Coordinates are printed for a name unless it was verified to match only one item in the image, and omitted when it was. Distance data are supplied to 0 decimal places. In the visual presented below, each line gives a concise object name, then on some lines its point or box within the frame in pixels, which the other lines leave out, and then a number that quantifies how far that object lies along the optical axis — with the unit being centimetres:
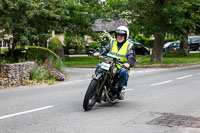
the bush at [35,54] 1741
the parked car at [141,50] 4050
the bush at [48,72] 1426
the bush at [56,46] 2924
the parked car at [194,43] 5222
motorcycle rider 815
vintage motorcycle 739
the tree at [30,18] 1545
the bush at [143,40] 5778
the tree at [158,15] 2335
